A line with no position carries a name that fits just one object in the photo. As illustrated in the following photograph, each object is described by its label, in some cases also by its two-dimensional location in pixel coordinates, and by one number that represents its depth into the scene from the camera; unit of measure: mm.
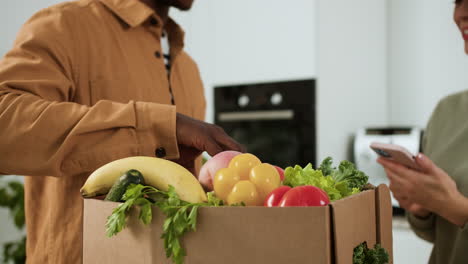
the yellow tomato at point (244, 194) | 629
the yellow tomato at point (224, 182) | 669
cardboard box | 524
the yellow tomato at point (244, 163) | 701
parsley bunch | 555
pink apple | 781
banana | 644
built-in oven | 2590
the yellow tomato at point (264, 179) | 660
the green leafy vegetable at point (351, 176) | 740
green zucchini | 621
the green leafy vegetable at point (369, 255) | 607
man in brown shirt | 835
